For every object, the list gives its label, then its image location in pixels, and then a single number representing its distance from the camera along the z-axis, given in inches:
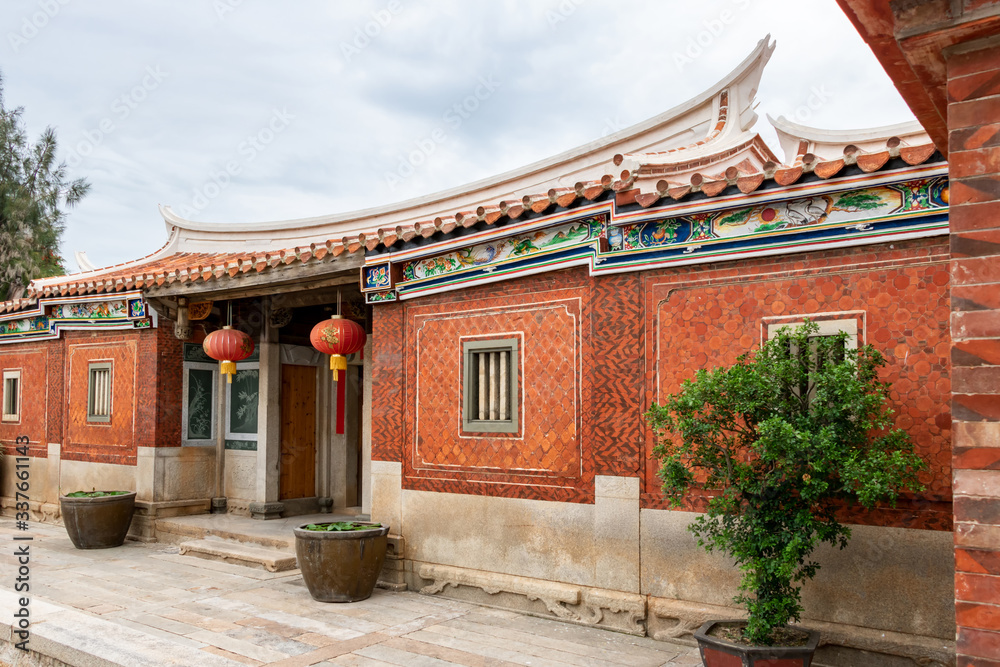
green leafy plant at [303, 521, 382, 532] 240.4
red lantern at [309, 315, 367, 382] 272.1
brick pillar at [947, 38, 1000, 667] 91.9
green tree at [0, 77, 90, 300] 601.0
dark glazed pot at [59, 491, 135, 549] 322.7
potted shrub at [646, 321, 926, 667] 144.4
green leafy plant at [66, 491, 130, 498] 332.4
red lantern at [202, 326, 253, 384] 322.7
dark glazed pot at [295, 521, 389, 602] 232.1
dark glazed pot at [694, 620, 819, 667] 147.5
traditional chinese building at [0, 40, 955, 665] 165.0
